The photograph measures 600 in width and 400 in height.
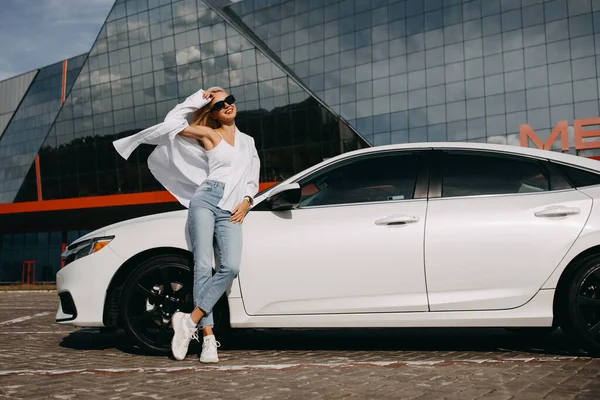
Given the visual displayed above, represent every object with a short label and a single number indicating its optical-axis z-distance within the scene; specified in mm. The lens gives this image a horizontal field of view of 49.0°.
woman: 4730
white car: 4578
